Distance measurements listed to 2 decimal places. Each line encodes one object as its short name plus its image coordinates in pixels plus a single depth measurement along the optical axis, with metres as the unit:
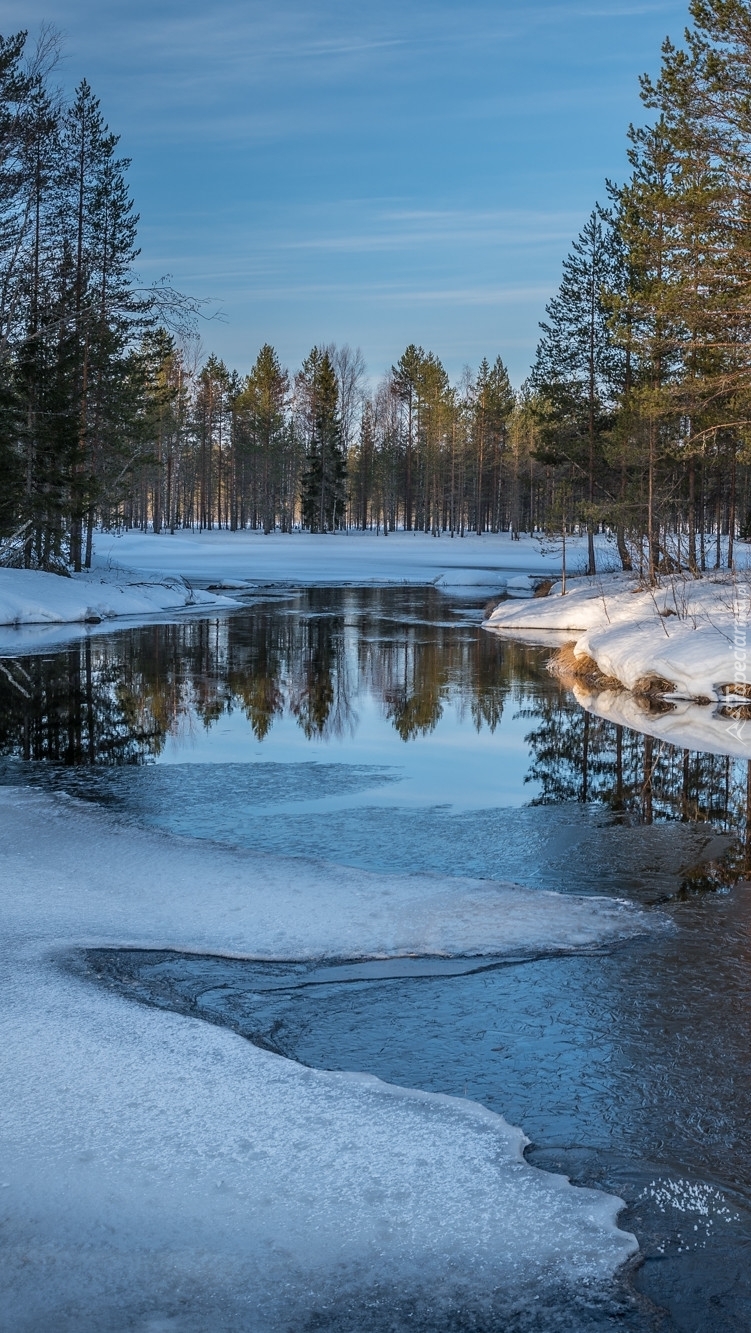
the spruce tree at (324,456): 77.50
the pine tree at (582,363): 39.09
